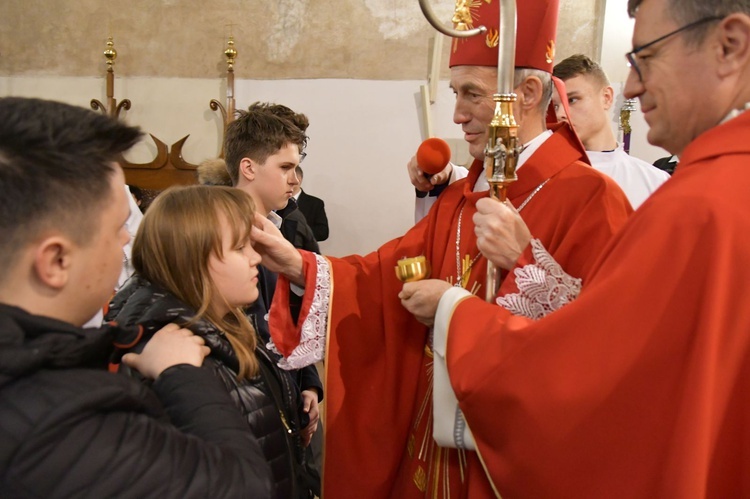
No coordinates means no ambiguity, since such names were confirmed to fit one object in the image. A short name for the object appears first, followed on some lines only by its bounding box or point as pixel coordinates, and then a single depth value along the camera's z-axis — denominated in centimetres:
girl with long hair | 151
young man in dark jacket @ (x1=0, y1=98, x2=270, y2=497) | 92
